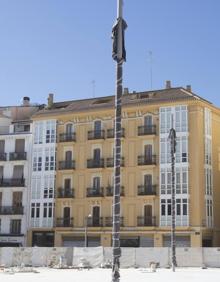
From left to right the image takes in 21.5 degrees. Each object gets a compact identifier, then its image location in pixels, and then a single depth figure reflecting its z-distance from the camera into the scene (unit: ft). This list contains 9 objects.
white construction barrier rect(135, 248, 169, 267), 156.66
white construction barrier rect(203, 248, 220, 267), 156.66
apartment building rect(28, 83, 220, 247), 190.60
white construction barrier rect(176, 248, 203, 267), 156.04
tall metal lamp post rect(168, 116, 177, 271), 128.47
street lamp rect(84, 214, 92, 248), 199.97
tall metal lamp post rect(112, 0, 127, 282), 59.47
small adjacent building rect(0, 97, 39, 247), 216.54
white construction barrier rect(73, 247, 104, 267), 159.94
